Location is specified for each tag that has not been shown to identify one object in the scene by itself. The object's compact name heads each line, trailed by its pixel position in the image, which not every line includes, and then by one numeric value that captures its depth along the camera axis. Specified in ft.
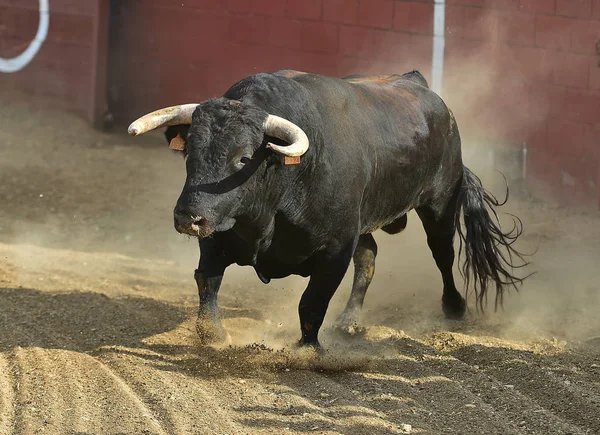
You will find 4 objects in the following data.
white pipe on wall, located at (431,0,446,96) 63.77
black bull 30.99
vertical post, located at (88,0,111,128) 71.36
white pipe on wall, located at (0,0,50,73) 71.36
